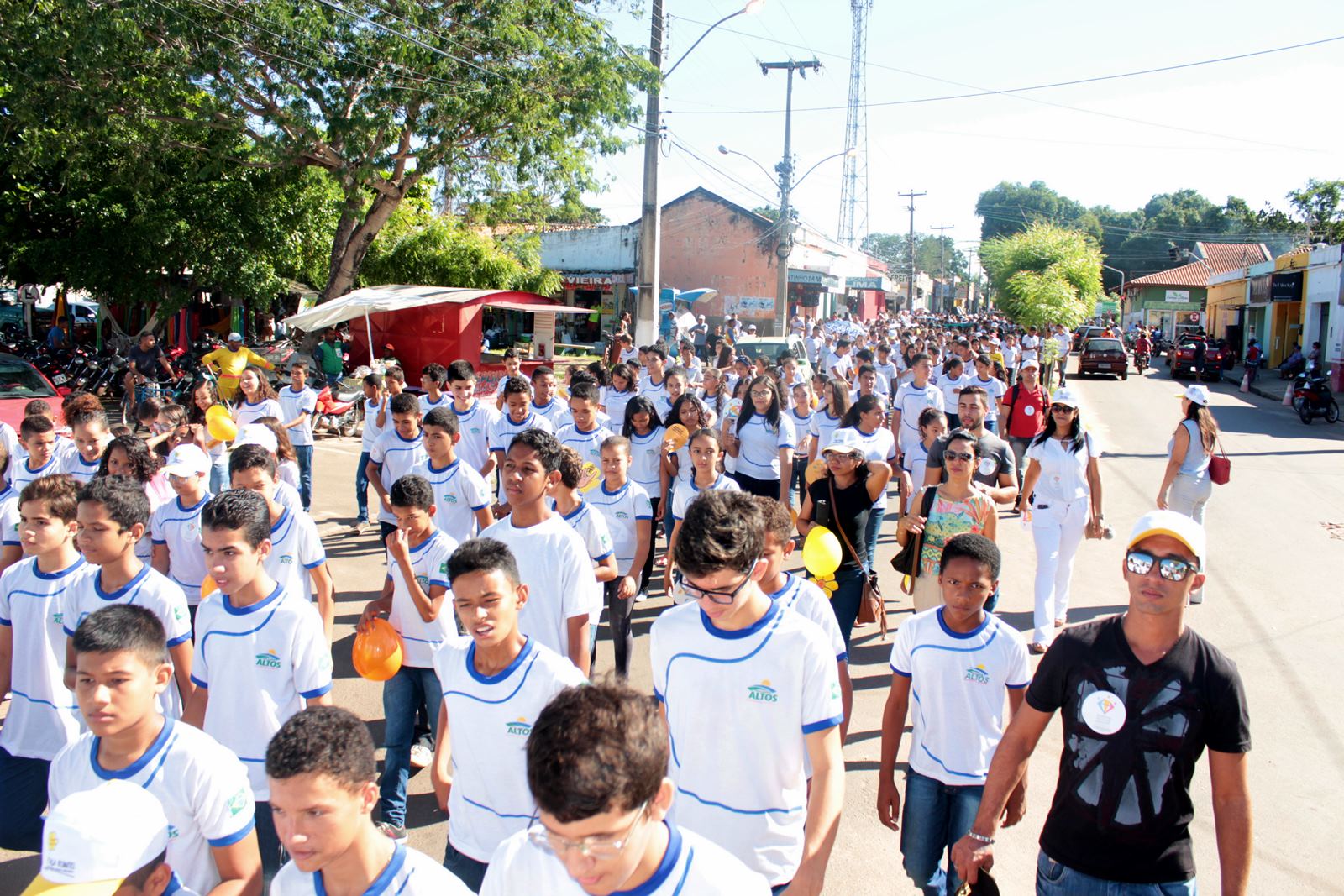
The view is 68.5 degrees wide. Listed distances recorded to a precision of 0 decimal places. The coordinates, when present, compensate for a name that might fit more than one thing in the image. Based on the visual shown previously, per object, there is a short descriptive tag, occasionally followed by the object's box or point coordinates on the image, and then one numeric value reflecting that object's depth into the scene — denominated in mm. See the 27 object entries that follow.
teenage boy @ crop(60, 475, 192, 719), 3844
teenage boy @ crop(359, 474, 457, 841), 4324
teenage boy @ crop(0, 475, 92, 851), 3719
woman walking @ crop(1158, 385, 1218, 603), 7605
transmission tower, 46625
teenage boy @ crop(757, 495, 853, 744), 3545
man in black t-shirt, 2689
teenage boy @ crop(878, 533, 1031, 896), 3527
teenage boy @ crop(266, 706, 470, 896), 2307
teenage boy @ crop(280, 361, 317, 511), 9992
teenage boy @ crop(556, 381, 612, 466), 7230
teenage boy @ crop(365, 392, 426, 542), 7305
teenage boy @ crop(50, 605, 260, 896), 2695
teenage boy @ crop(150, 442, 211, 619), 5293
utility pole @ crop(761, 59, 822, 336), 28281
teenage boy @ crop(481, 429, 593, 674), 4188
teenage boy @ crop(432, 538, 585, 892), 2990
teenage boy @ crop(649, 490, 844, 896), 2807
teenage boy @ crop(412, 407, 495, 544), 6148
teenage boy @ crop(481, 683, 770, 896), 1808
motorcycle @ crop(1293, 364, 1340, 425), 21688
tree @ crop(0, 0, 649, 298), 16859
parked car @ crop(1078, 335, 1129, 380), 32875
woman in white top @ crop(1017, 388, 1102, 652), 6742
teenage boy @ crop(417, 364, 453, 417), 9343
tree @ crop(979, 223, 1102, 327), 37375
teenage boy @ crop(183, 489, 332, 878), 3502
